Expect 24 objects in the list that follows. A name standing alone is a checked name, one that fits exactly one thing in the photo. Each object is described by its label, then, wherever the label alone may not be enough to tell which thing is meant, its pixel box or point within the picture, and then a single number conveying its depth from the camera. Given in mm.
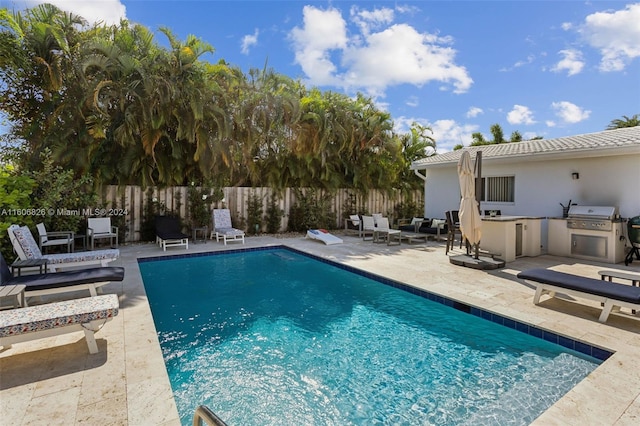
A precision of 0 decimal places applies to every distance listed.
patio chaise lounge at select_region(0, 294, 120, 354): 3018
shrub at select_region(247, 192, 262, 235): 13031
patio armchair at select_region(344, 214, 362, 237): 12920
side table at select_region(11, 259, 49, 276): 4923
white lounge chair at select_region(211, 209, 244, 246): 11050
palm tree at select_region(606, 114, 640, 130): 25064
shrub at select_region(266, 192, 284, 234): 13500
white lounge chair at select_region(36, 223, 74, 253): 7387
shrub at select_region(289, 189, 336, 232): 13930
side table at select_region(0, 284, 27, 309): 3648
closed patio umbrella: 7332
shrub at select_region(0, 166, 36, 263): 6852
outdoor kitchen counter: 7957
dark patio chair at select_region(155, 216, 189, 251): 9703
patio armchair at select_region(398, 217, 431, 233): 11910
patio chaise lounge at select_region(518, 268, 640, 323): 4113
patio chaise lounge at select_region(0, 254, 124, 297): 4262
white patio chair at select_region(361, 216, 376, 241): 11867
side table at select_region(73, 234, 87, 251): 9097
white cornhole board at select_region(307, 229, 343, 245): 10949
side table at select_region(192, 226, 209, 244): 10977
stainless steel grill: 8062
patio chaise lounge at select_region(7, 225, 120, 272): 5395
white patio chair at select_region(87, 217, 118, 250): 9277
